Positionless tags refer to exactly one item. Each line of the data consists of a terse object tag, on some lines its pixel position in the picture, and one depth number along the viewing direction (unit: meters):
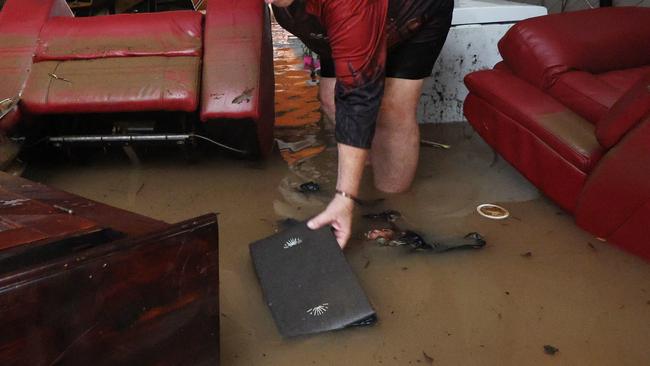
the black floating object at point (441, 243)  1.54
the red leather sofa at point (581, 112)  1.39
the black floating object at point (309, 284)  1.21
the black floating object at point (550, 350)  1.15
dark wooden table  0.71
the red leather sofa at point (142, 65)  1.84
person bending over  1.31
